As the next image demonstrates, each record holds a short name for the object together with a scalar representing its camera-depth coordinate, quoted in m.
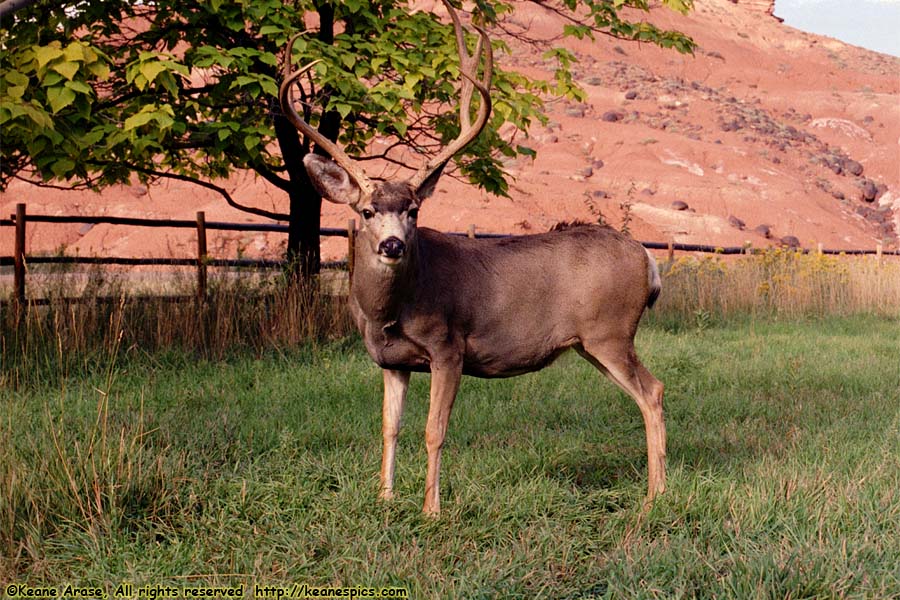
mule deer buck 8.84
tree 13.30
